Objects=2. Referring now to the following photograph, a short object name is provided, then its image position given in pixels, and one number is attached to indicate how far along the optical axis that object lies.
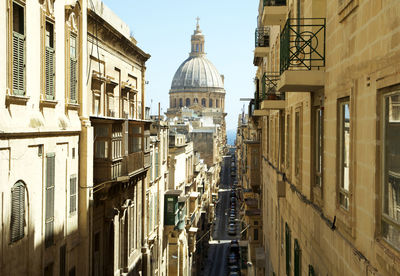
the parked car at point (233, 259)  42.72
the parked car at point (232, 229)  55.39
